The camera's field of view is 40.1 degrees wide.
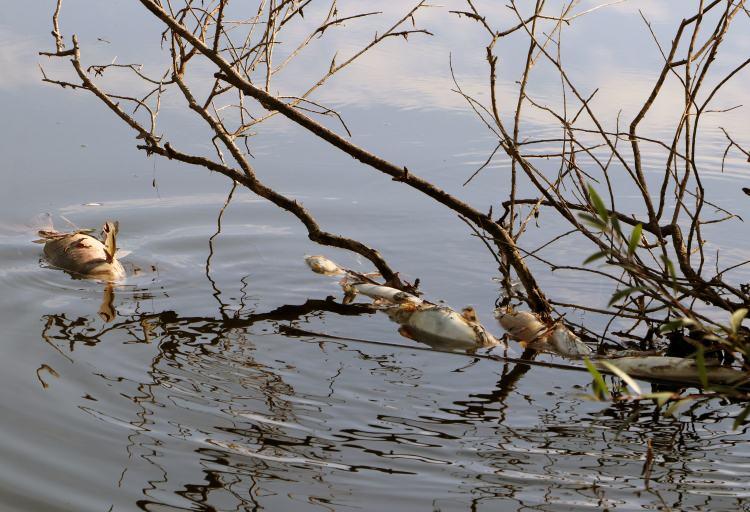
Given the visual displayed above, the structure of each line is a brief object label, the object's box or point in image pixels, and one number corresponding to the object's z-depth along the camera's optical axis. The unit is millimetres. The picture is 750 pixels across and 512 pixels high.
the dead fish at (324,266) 4391
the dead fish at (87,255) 4148
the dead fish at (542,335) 3666
